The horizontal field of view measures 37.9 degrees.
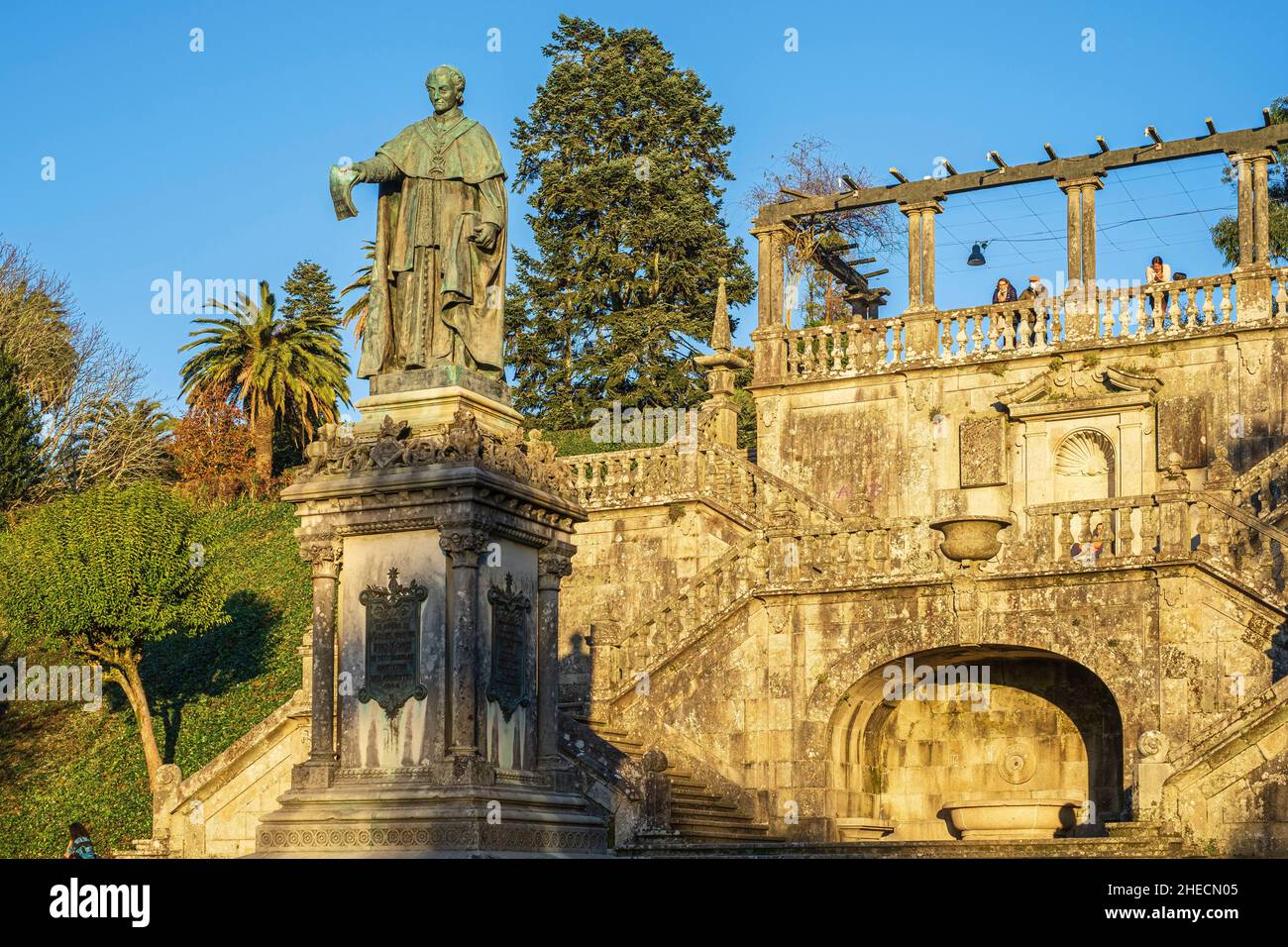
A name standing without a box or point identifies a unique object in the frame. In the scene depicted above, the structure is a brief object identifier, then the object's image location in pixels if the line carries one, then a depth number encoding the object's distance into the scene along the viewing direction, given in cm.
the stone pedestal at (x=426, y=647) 1516
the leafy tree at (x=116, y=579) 3225
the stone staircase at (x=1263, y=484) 2716
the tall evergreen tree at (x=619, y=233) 4984
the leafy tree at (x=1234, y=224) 4716
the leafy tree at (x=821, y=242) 3806
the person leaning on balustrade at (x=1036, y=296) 3281
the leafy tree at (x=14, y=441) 4547
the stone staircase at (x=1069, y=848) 2038
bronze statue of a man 1670
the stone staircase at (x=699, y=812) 2438
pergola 3170
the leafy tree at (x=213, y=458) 5072
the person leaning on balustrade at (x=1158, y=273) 3247
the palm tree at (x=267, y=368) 5188
